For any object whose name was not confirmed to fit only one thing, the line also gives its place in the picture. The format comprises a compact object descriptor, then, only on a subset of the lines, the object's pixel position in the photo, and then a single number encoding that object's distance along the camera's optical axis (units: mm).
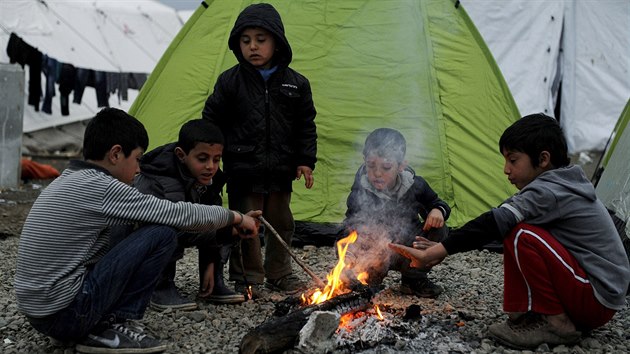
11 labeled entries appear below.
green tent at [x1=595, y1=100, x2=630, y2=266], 4875
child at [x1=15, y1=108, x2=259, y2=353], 3098
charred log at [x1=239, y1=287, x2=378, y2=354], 3217
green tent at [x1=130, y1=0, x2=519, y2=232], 6055
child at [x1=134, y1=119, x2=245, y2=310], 3972
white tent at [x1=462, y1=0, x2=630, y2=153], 12273
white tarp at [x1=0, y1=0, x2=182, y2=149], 13922
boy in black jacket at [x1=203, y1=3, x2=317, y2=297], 4574
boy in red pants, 3371
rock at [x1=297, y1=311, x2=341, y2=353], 3307
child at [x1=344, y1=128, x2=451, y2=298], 4445
